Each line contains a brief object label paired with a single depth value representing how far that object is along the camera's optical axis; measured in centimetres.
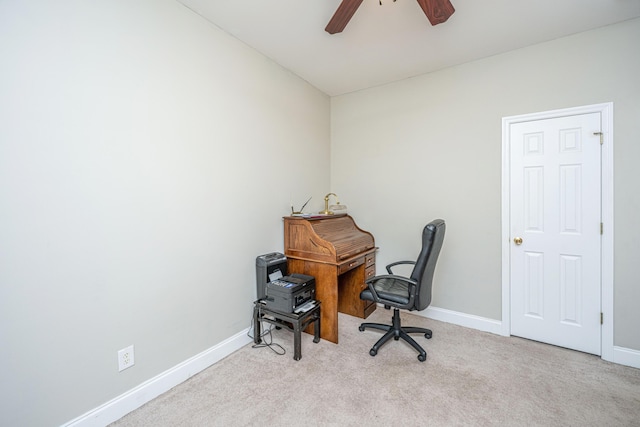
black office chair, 208
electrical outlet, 160
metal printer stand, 215
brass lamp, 311
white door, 223
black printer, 219
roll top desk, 244
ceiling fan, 148
